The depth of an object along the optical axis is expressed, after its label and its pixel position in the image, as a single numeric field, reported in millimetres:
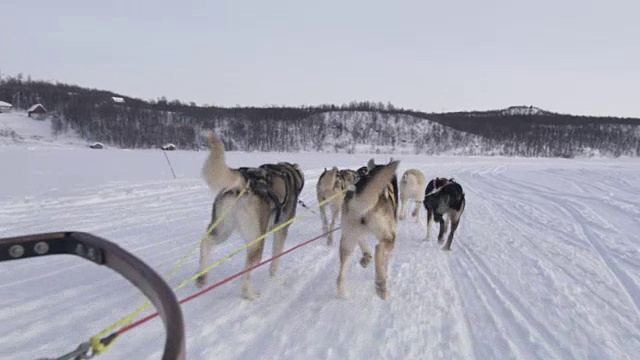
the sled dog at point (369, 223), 3784
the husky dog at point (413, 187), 8055
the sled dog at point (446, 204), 6238
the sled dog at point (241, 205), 3480
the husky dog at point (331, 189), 6871
